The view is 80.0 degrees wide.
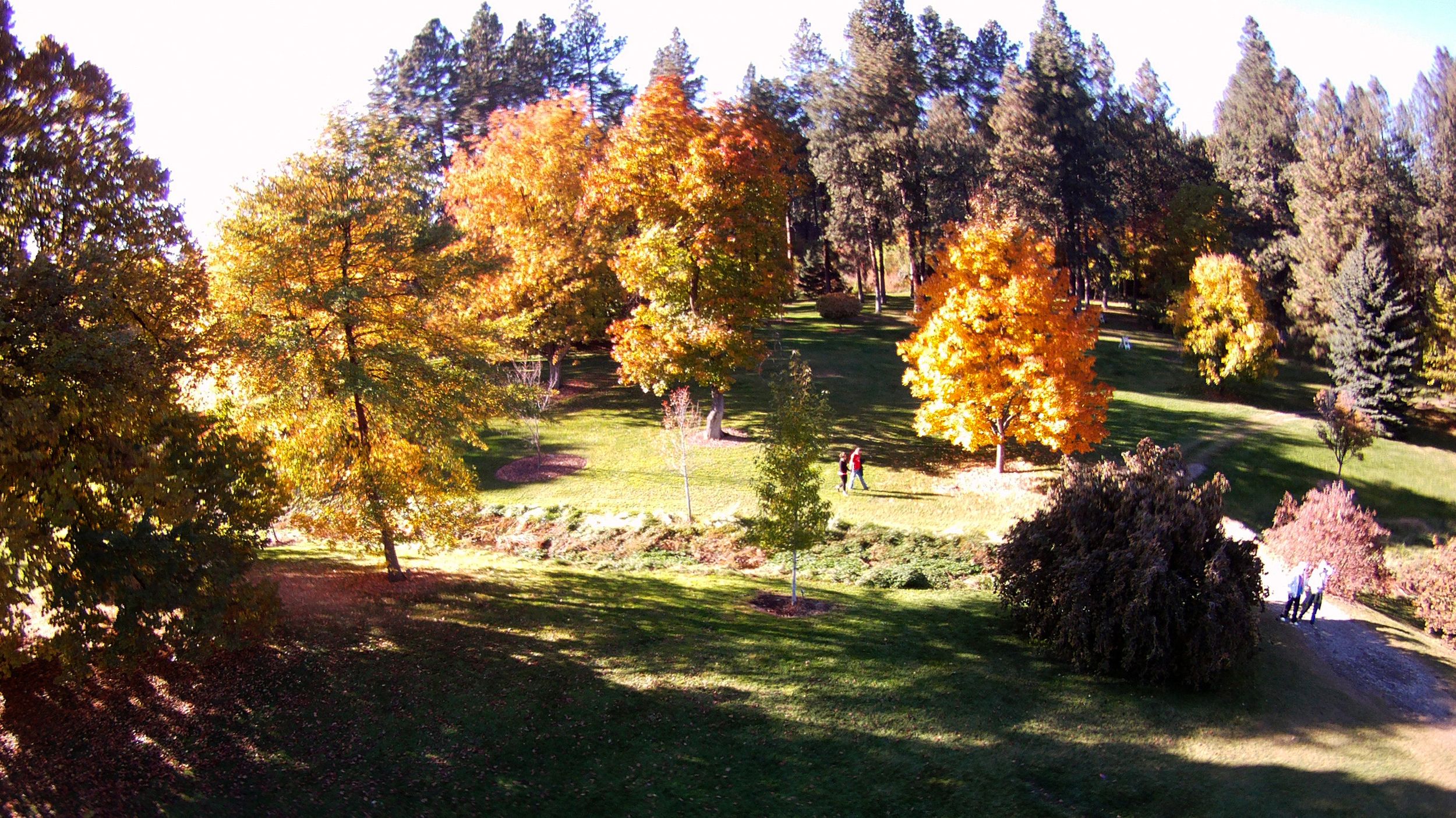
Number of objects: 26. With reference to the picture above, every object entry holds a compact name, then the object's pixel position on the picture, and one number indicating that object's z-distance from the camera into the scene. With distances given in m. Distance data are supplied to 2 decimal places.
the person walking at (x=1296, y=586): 19.20
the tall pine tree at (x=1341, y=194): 45.53
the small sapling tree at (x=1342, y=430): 31.97
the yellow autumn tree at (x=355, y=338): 15.30
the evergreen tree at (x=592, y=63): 62.53
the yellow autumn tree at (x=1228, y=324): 43.19
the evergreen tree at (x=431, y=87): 56.31
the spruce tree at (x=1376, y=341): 40.50
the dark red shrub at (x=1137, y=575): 15.65
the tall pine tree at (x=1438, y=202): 41.72
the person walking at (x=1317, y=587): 18.95
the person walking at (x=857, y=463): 28.34
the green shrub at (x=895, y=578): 21.92
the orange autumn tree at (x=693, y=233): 30.00
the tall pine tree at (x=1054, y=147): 48.97
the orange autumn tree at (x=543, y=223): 34.53
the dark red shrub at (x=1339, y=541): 23.39
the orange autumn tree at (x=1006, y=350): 27.62
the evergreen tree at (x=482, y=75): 56.91
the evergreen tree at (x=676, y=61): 63.22
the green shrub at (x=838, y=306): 52.94
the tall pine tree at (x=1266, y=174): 51.47
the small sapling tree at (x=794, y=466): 18.41
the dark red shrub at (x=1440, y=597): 20.05
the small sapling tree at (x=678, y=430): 25.45
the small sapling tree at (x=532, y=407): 28.23
